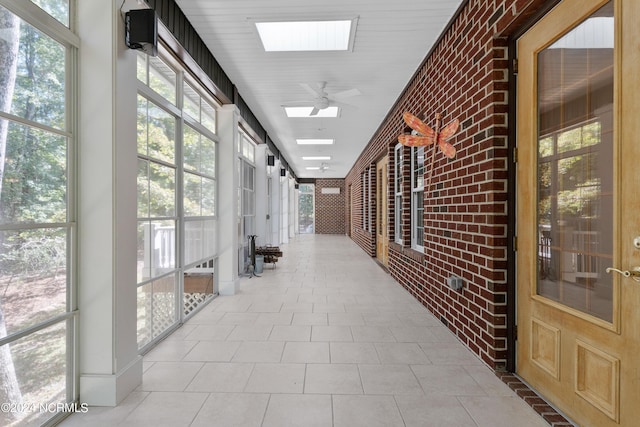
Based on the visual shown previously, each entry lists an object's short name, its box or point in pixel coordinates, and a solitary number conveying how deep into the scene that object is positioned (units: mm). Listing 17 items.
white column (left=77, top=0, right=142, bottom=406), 2076
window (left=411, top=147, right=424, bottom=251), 4879
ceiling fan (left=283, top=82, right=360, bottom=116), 4539
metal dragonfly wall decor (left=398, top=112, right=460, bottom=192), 3303
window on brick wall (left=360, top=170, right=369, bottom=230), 9845
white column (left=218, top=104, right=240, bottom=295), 4766
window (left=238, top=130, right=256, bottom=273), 6406
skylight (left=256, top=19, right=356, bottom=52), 3439
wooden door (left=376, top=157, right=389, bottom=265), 7258
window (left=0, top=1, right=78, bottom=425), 1610
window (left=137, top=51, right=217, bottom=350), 2857
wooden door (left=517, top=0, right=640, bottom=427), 1592
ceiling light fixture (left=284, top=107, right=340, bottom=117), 6097
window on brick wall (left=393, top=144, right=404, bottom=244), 6141
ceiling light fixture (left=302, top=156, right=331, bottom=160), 11198
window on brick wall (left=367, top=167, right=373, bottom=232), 8766
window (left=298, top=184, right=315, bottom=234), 17969
